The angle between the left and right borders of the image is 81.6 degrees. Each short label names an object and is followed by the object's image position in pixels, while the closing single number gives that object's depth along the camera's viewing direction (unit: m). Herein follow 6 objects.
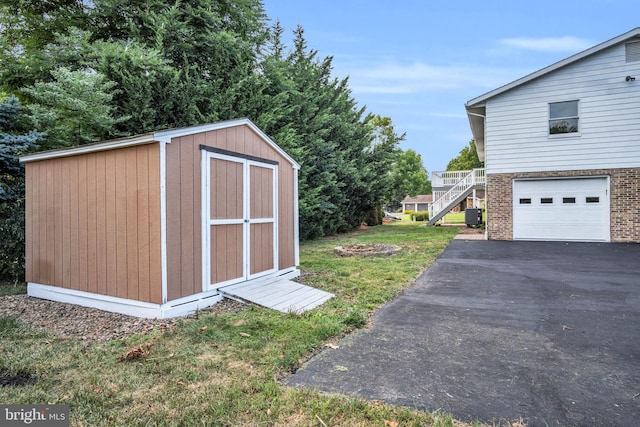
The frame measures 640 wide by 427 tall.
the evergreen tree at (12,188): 6.30
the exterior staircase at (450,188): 17.23
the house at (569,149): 10.90
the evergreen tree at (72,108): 6.80
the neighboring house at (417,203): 60.42
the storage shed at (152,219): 4.28
